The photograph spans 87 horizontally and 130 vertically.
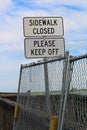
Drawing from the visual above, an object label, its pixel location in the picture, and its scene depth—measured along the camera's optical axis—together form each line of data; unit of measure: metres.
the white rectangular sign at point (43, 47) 5.57
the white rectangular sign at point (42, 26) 5.74
